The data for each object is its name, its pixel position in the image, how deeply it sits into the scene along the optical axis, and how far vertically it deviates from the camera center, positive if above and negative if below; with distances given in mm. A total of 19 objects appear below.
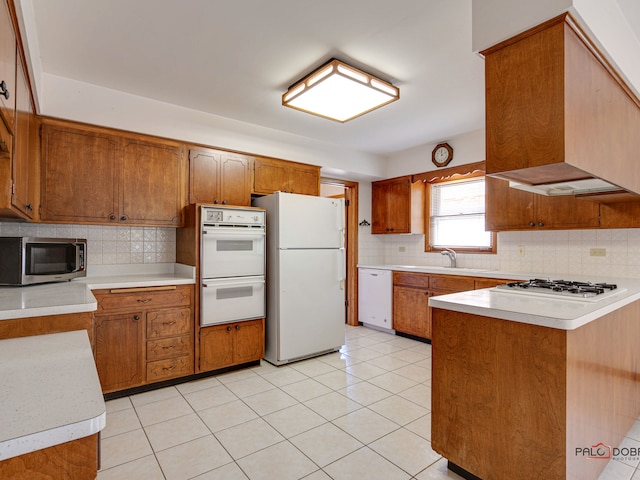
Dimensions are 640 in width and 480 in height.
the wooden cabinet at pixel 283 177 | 3754 +744
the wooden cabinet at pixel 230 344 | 3105 -960
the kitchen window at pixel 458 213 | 4214 +371
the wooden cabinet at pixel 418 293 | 3806 -630
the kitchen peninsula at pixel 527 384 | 1434 -669
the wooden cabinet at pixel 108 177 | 2715 +550
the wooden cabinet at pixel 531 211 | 3078 +299
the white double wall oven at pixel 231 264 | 3084 -212
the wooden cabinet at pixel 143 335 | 2662 -766
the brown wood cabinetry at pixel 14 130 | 1379 +555
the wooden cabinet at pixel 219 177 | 3346 +651
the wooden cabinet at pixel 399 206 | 4723 +500
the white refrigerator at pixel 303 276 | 3432 -364
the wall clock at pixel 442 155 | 4246 +1089
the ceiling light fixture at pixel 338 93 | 2453 +1164
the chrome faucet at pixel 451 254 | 4289 -156
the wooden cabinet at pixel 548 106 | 1507 +644
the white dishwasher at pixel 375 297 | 4582 -769
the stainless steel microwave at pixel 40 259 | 2156 -122
